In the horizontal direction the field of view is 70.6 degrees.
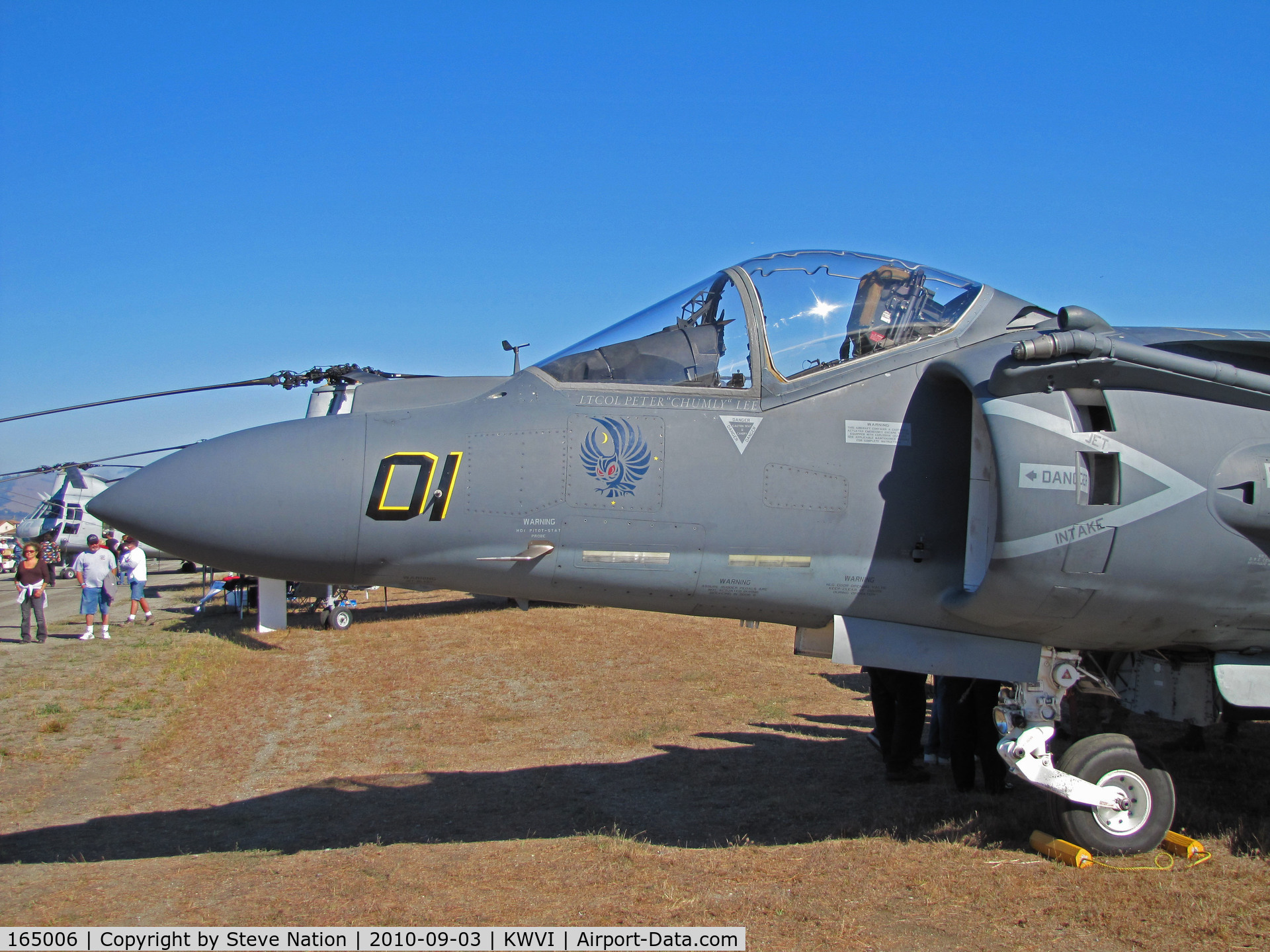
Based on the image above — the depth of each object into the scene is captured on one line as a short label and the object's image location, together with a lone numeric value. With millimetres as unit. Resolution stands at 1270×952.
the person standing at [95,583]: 17203
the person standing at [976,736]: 6844
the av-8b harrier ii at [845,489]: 4723
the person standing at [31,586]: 16531
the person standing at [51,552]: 33119
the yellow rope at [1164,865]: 5160
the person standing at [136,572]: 19172
